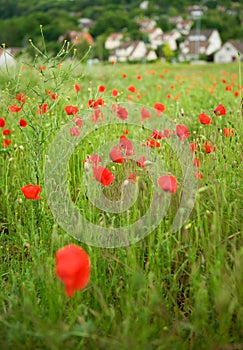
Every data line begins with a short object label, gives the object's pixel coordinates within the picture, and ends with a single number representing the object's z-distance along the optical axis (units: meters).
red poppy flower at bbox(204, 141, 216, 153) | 1.91
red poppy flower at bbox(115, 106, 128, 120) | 2.38
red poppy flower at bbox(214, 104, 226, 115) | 2.35
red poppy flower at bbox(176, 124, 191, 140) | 2.01
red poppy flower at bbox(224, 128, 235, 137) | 2.13
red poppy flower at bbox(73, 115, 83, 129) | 2.28
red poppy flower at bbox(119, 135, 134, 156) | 1.96
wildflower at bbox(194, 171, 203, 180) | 1.71
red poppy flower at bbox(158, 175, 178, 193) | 1.41
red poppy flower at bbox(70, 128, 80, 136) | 2.21
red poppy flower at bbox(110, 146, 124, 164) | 1.79
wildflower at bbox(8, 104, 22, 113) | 2.39
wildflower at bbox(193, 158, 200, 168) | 1.83
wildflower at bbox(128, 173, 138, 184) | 1.74
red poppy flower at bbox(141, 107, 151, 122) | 2.31
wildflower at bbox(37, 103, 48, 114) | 2.52
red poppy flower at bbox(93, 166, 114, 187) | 1.59
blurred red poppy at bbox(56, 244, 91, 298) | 0.98
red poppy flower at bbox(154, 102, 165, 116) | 2.59
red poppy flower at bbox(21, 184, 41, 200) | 1.55
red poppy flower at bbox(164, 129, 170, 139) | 2.16
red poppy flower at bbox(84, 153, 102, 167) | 1.81
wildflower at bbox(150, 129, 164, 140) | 1.99
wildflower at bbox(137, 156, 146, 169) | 1.80
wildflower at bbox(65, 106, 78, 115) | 2.39
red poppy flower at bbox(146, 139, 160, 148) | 1.98
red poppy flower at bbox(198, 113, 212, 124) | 2.14
